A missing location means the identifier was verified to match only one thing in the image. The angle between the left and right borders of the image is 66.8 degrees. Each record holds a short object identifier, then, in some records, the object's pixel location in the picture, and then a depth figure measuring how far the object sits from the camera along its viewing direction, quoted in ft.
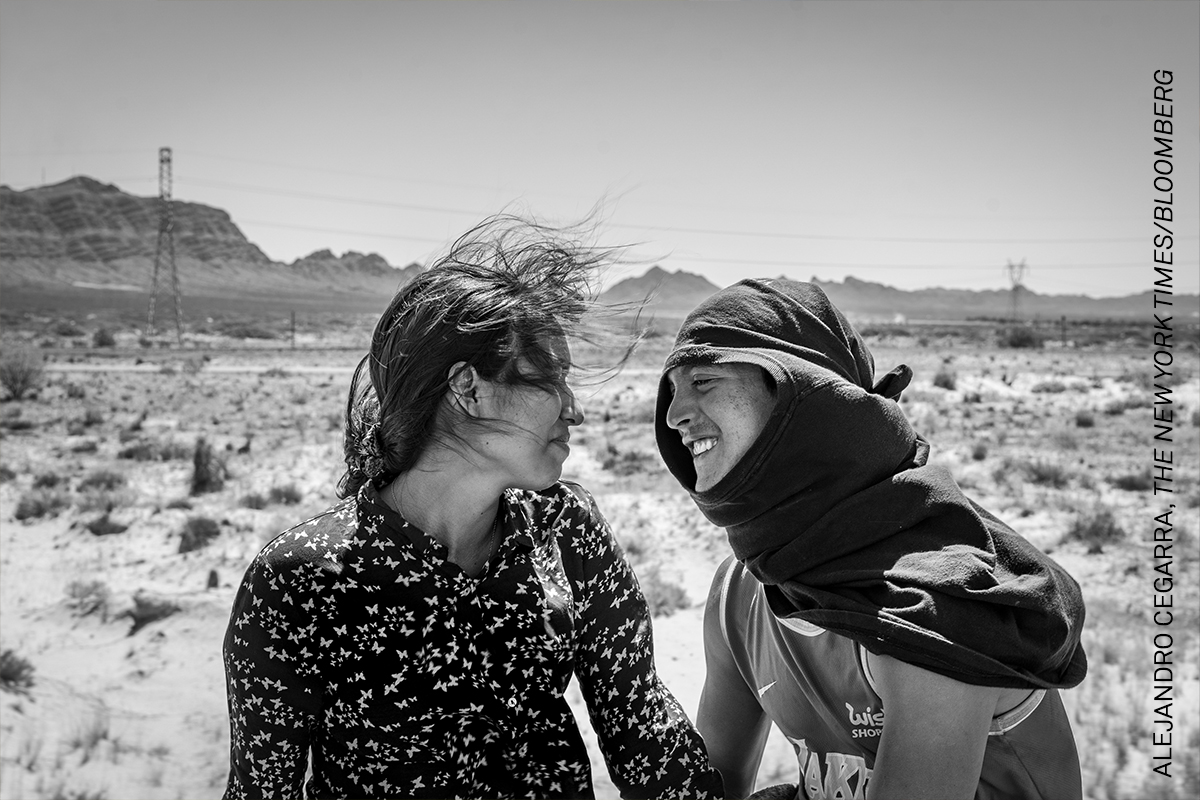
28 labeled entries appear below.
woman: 6.45
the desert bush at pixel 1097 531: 27.37
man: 5.86
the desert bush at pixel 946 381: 74.21
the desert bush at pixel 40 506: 32.63
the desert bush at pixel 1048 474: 35.88
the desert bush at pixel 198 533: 28.32
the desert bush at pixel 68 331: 167.54
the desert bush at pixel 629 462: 40.91
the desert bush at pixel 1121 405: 57.77
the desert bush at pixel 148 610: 21.34
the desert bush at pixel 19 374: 71.41
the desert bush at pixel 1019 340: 139.74
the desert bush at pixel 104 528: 30.01
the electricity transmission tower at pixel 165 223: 164.71
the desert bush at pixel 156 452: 44.78
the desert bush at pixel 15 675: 16.80
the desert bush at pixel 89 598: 22.07
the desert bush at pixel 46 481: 37.22
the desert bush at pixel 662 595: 22.68
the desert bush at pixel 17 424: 54.85
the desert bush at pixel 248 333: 187.01
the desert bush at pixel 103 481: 36.70
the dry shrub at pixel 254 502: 33.94
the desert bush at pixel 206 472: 37.11
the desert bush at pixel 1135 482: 35.06
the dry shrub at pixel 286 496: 34.99
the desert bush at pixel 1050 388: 70.03
